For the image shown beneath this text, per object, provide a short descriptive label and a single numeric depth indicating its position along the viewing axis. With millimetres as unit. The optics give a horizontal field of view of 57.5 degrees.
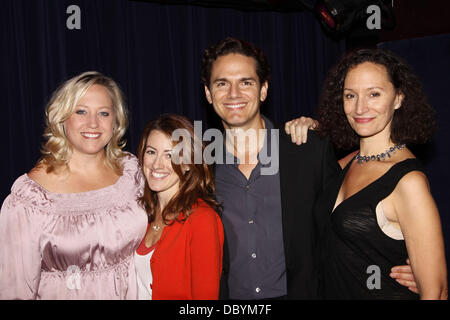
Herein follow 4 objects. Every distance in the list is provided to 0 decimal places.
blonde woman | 1864
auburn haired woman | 1785
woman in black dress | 1603
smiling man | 1970
